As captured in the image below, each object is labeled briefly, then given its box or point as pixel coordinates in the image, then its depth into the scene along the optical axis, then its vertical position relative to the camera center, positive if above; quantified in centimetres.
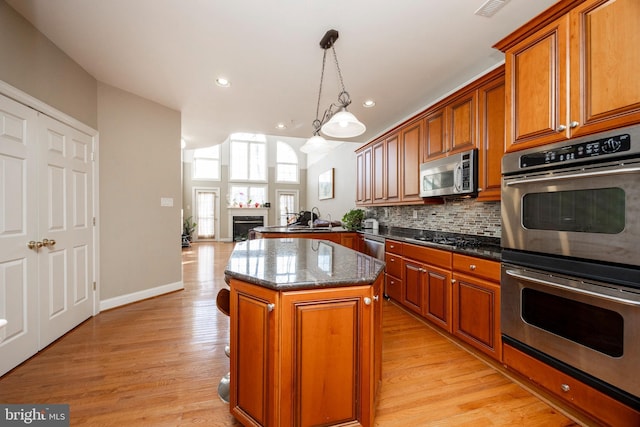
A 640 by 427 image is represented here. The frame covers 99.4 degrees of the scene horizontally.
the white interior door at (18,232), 191 -14
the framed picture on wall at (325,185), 738 +79
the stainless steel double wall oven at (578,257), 124 -24
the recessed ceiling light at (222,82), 285 +140
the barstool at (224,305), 173 -61
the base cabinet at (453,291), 195 -69
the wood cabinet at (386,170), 357 +60
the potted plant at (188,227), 923 -51
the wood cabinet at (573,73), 126 +75
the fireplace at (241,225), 1027 -49
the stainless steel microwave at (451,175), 237 +36
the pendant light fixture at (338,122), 199 +68
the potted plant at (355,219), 485 -12
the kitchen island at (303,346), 118 -61
